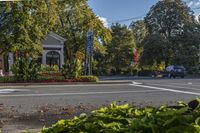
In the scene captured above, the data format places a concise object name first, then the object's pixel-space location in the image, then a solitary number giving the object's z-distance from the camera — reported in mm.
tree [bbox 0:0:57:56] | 21933
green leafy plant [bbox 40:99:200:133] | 2397
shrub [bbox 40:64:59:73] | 27633
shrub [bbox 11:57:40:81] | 21717
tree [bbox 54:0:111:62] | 34463
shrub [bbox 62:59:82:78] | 22895
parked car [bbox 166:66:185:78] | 40634
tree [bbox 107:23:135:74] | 53439
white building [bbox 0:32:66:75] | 38263
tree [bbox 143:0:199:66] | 50360
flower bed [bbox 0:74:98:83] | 21236
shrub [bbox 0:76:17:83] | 20988
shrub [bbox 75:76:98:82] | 22499
